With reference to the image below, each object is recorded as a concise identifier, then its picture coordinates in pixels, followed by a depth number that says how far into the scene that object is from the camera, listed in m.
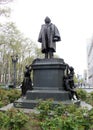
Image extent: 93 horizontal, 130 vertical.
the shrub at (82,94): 6.51
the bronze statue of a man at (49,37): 5.09
